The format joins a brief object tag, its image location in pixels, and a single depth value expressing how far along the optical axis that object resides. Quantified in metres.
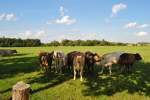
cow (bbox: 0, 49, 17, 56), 19.43
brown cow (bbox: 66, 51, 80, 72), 8.85
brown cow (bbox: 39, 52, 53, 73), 9.40
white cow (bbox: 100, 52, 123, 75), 9.19
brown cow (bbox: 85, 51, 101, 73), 9.15
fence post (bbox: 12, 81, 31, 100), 2.54
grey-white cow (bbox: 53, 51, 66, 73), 9.13
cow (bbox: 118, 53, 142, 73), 9.28
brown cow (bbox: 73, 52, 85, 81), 8.01
